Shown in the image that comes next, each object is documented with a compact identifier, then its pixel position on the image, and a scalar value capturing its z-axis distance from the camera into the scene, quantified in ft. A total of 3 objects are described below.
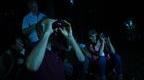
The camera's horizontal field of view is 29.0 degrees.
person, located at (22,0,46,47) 14.13
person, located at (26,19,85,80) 7.61
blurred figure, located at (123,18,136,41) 29.38
